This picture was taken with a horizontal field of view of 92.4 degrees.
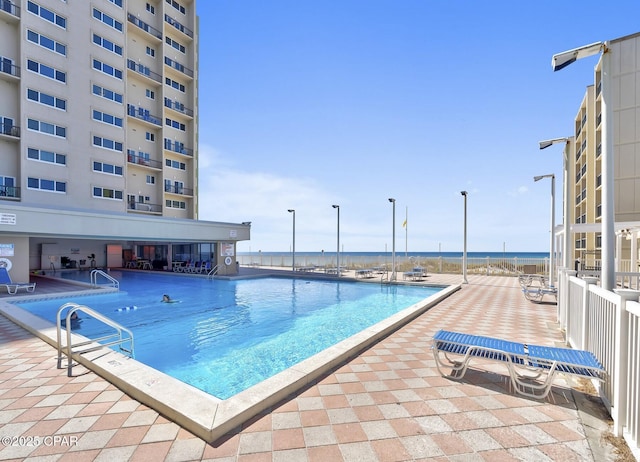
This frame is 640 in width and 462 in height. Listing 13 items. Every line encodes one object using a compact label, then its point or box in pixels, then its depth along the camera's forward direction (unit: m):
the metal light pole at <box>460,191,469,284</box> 14.48
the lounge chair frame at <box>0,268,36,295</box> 11.42
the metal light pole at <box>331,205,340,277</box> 18.92
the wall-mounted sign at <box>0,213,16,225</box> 11.60
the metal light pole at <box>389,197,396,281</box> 16.40
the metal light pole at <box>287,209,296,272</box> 21.42
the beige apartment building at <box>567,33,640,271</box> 17.64
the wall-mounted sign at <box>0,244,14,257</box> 12.60
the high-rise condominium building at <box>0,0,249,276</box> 16.53
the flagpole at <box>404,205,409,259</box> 28.93
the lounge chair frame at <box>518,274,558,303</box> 9.88
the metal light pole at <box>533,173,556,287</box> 11.44
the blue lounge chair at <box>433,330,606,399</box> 3.18
